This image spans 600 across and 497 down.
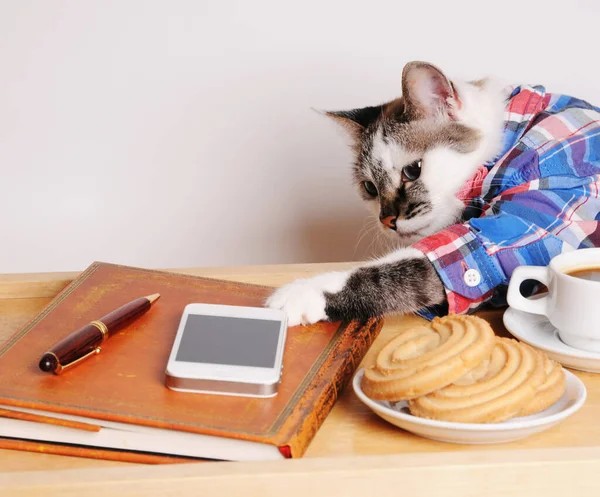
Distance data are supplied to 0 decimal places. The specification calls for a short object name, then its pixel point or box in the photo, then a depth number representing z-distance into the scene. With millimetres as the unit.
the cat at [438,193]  1033
